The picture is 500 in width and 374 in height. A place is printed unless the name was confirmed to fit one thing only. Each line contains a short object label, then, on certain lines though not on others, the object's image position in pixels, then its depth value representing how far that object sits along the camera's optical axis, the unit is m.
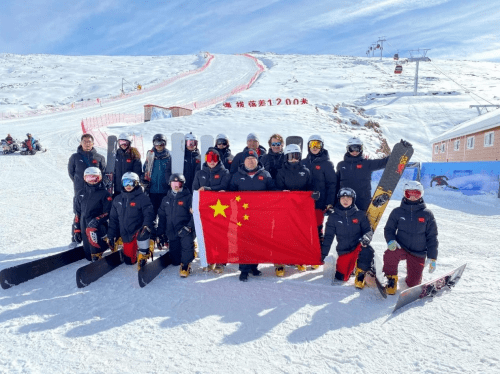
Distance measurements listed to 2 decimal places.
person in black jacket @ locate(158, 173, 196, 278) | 4.83
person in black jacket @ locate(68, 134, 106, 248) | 5.80
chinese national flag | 4.82
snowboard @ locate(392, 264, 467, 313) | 3.69
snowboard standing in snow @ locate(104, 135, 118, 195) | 5.96
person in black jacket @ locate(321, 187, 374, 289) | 4.31
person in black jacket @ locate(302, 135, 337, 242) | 5.07
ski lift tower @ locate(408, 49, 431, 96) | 41.75
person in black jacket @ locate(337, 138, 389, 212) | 5.06
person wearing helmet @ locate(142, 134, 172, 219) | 5.74
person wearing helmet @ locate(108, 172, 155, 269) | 5.05
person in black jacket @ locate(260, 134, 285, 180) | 5.60
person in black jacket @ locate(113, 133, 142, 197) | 5.86
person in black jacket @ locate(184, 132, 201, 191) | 5.91
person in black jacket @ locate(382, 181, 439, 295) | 4.14
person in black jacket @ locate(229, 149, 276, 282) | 4.85
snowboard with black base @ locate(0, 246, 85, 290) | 4.32
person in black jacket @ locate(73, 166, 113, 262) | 5.20
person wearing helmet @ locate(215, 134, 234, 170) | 5.96
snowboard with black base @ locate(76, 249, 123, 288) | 4.30
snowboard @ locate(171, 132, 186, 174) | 5.91
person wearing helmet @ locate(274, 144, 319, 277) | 4.96
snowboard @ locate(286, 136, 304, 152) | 7.16
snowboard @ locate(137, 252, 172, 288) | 4.32
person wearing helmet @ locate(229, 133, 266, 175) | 5.67
